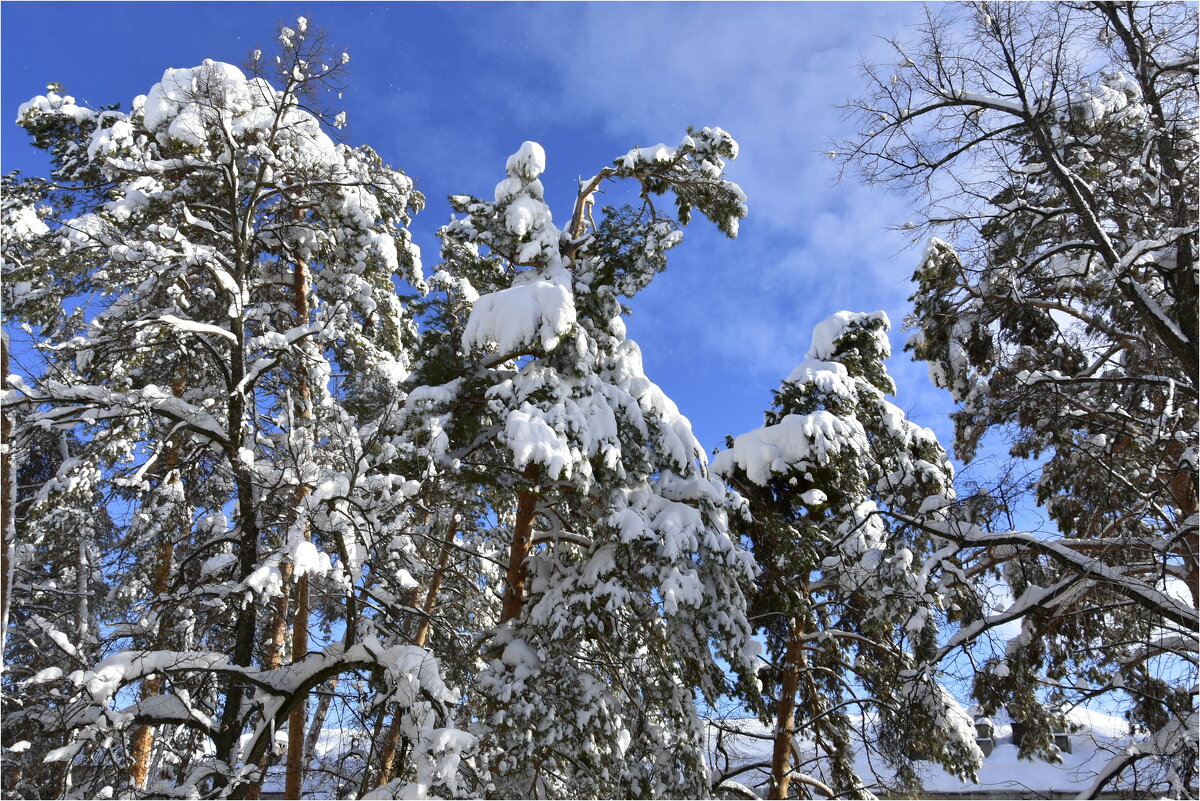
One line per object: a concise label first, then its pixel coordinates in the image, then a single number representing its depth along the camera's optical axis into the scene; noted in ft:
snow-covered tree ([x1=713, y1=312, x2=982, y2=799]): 33.78
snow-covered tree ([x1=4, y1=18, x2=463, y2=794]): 21.26
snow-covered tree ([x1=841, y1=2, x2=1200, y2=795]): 18.70
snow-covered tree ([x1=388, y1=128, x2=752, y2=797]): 27.66
